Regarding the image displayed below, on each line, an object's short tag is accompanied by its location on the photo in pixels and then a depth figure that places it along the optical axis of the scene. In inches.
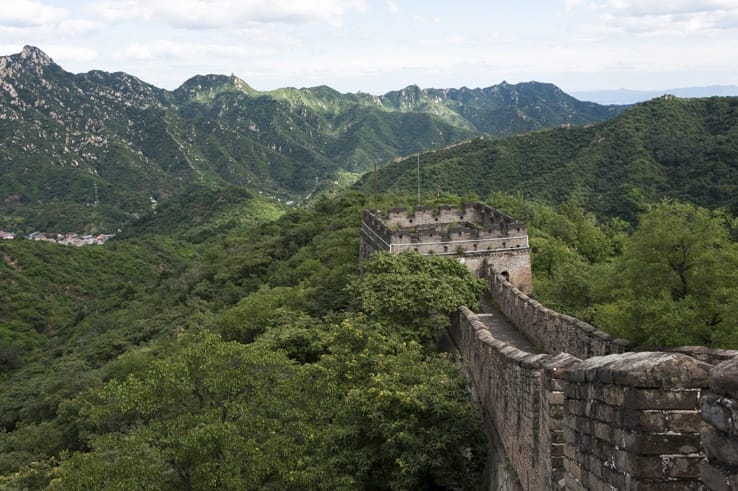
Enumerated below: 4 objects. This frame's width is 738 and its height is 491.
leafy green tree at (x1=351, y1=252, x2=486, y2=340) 778.2
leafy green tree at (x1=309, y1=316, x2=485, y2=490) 502.0
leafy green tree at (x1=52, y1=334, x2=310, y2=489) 530.0
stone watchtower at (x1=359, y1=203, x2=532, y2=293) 1037.8
